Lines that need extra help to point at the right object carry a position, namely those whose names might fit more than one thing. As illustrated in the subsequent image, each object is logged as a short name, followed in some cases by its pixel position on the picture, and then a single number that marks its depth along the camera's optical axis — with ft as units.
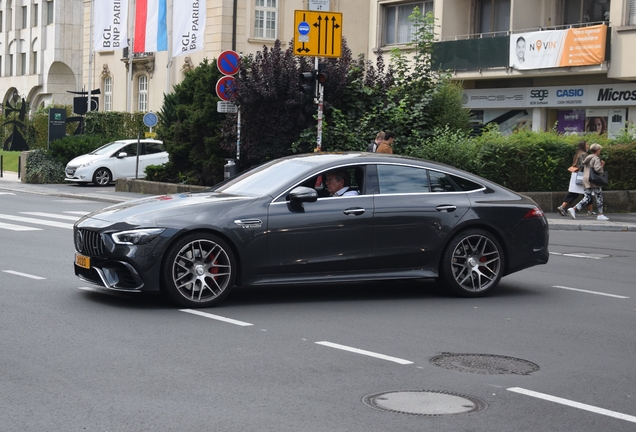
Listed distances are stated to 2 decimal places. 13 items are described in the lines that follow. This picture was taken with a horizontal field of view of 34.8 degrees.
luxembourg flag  157.38
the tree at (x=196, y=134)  91.45
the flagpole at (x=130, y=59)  171.01
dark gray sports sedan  31.24
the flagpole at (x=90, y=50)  191.15
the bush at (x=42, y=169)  115.24
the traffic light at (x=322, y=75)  72.74
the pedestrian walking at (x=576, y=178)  76.33
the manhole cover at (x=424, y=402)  20.12
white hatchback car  110.22
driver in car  33.99
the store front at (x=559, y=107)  115.14
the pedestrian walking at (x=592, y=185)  73.46
